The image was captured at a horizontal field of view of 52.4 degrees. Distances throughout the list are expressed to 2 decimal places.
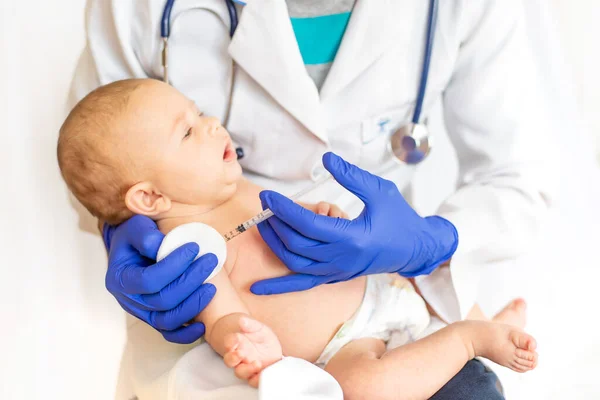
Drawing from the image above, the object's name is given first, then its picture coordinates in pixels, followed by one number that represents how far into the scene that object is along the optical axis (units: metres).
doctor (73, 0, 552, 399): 1.04
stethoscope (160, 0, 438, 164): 1.11
